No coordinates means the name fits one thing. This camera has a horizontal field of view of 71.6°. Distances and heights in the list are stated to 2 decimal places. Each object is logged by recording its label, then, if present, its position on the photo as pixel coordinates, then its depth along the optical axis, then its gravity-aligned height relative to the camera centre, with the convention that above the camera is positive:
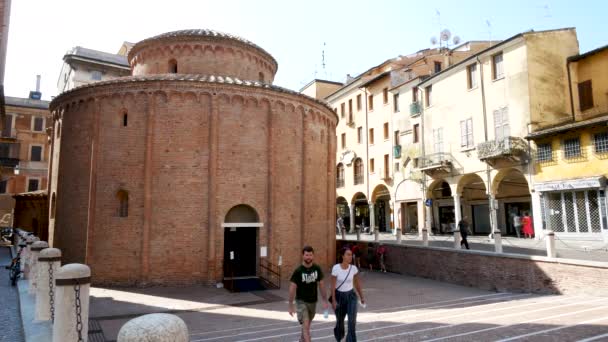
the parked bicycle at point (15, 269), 14.73 -1.79
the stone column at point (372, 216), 34.38 -0.04
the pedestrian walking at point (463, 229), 17.94 -0.62
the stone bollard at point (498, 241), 15.08 -0.94
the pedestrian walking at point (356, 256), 23.12 -2.20
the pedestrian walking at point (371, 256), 22.83 -2.22
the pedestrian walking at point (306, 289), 6.82 -1.18
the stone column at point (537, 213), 21.56 +0.04
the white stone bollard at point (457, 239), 17.55 -1.00
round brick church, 16.14 +1.50
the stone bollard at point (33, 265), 11.70 -1.30
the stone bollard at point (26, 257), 14.29 -1.36
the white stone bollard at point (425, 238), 19.67 -1.07
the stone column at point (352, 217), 37.31 -0.17
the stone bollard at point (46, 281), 9.18 -1.43
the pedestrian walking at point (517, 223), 24.02 -0.48
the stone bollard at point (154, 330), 3.16 -0.85
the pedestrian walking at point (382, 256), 21.81 -2.10
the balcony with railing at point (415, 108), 30.21 +7.68
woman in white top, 6.98 -1.27
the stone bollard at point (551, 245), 13.11 -0.96
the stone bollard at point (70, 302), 6.69 -1.36
